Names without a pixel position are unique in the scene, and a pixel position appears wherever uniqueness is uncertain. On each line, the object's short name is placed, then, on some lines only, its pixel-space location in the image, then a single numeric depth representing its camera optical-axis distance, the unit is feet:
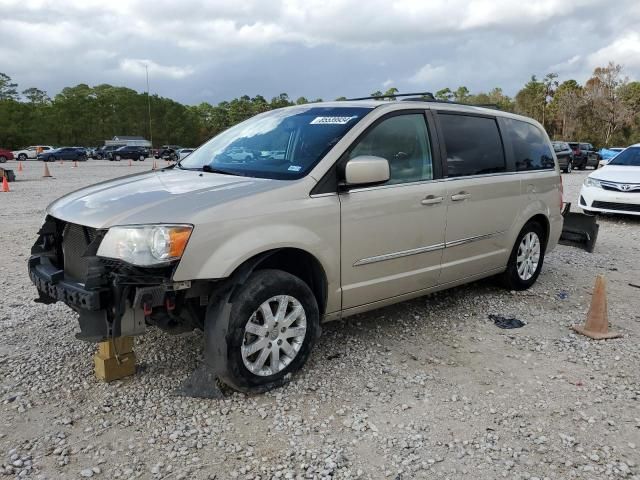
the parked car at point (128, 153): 161.58
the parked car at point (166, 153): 174.91
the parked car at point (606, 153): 129.57
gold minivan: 9.93
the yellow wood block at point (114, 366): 11.57
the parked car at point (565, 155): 88.02
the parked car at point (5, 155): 135.34
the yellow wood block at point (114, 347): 11.45
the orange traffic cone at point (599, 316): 14.87
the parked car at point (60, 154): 149.48
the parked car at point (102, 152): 171.51
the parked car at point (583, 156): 99.32
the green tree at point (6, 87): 241.59
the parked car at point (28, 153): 154.51
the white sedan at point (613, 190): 33.58
